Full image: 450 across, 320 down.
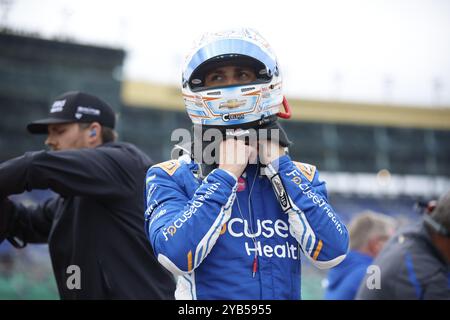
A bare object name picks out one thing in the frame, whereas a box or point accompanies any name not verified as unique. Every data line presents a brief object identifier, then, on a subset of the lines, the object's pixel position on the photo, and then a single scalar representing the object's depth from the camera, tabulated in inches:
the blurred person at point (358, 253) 360.5
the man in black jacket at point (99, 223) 216.8
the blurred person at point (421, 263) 248.2
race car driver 152.5
